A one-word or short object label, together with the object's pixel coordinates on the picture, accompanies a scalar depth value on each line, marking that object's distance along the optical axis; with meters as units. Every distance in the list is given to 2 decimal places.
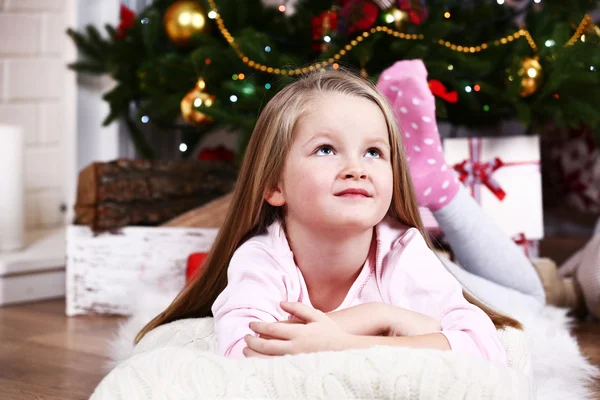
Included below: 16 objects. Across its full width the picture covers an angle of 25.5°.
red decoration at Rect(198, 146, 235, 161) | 2.36
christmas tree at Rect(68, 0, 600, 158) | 1.90
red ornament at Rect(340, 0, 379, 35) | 1.95
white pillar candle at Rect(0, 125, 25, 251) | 2.08
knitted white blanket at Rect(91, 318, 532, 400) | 1.16
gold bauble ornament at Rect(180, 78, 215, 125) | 2.03
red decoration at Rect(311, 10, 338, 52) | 1.98
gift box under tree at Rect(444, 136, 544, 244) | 1.98
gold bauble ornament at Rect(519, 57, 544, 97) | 1.90
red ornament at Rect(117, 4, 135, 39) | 2.25
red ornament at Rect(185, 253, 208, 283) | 1.85
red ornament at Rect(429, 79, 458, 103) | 1.87
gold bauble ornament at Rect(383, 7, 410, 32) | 1.95
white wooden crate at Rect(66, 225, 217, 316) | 1.97
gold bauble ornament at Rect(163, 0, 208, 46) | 2.10
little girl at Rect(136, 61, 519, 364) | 1.27
